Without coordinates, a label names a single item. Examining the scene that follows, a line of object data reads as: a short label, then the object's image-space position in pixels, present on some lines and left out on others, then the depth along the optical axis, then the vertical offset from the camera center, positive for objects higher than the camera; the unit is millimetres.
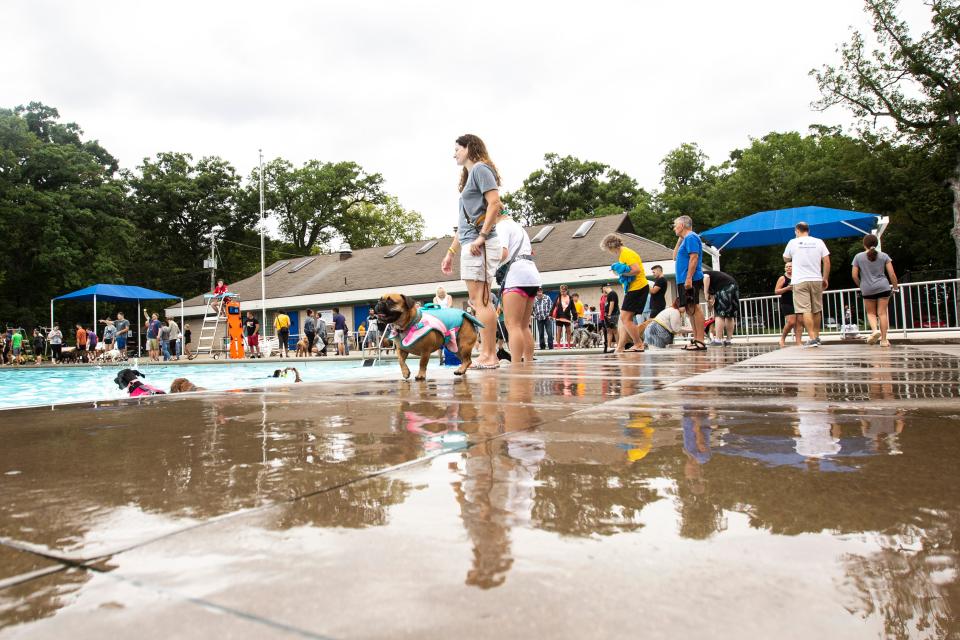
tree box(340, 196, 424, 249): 55312 +10819
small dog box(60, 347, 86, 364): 25823 -18
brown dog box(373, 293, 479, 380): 4243 +121
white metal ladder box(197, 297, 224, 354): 36459 +1488
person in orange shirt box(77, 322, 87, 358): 25766 +674
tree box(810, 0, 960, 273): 23297 +9836
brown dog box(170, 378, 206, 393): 6052 -336
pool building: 27906 +3575
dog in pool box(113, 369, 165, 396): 5466 -292
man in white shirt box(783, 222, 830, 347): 8734 +680
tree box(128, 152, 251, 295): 48094 +10671
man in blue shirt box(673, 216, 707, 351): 8016 +815
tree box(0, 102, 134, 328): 35219 +7835
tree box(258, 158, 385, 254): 53406 +12970
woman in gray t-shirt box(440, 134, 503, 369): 5031 +920
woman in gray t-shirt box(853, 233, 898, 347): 8984 +653
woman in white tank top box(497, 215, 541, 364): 5289 +489
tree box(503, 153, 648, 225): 52031 +12179
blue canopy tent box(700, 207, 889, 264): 14875 +2422
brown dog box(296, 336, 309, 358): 23975 -101
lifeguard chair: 21516 +1143
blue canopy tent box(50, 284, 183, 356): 27109 +2662
